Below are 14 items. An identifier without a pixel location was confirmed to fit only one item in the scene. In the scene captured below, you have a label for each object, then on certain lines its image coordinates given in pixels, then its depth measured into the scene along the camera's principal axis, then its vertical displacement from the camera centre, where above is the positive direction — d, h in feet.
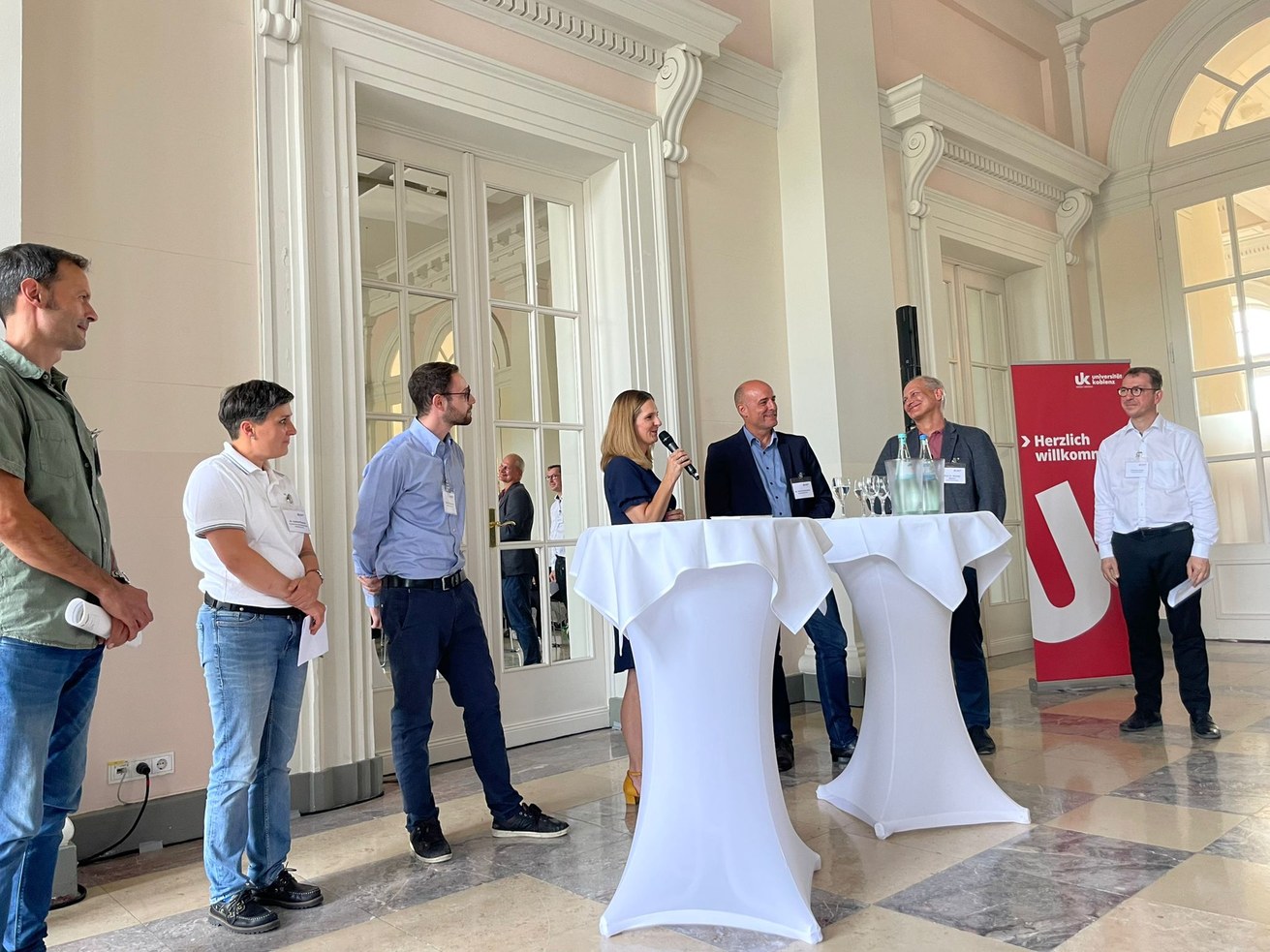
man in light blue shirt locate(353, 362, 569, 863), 9.29 -0.33
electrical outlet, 9.87 -1.96
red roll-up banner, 16.93 +0.27
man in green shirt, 5.94 +0.04
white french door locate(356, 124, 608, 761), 13.48 +3.33
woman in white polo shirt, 7.56 -0.53
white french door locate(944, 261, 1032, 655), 21.95 +3.46
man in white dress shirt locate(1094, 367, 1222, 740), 12.93 -0.10
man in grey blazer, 13.01 +0.74
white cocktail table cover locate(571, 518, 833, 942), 7.09 -1.24
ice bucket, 10.38 +0.54
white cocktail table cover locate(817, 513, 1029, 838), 9.27 -1.35
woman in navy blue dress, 10.11 +0.81
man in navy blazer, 12.44 +0.71
